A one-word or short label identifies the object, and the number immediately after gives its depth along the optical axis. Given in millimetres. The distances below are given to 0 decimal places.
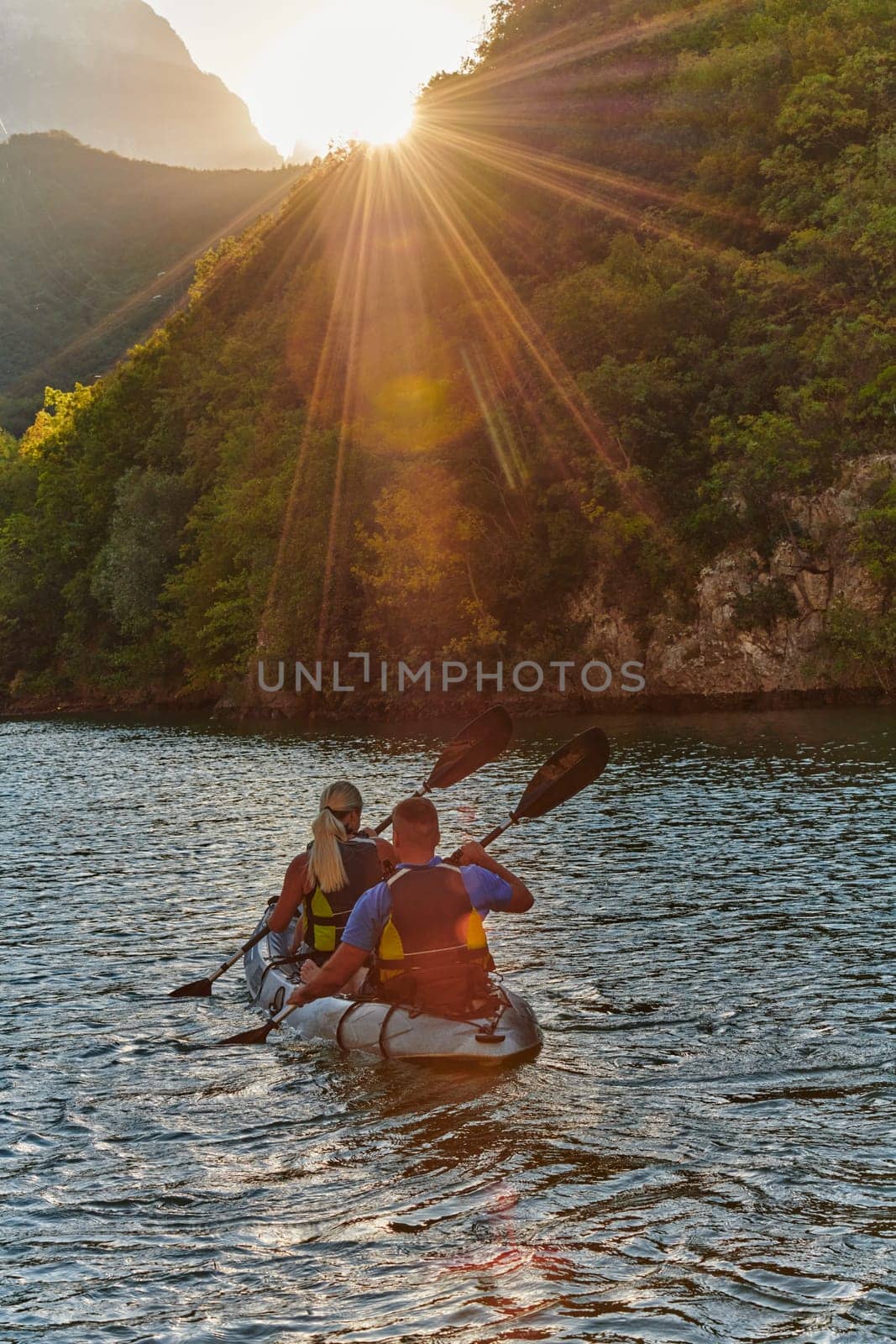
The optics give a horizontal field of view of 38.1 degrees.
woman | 10375
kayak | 9055
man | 8984
